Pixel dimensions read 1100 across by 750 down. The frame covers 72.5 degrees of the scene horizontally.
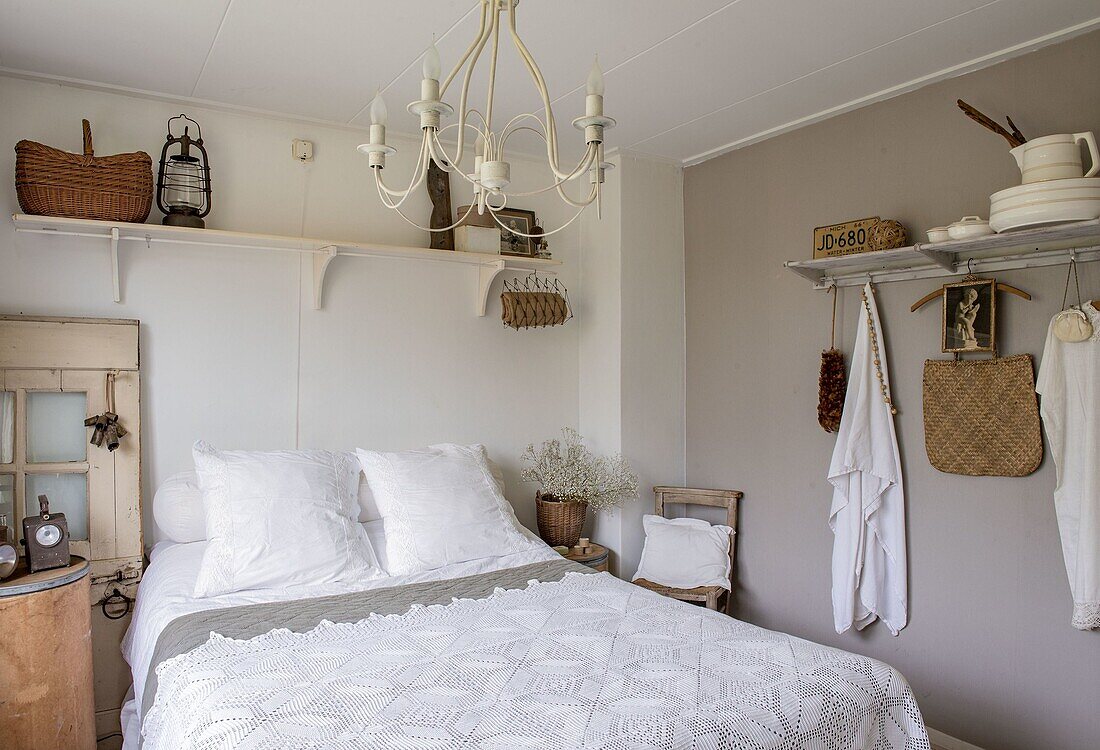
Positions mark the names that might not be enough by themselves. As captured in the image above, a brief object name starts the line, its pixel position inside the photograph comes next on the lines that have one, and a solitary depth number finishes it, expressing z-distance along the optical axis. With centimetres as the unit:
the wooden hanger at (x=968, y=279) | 248
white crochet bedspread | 150
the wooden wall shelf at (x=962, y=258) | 229
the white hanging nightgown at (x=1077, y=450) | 224
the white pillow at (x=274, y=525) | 238
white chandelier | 147
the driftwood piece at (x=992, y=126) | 237
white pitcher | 215
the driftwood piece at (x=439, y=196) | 329
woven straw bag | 245
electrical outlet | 310
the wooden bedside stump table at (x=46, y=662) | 208
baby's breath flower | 337
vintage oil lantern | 277
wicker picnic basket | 245
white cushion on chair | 329
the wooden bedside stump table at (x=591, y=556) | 332
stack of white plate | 212
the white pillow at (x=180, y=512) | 266
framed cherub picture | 254
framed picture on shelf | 353
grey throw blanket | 196
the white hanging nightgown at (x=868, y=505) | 281
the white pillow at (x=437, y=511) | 267
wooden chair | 319
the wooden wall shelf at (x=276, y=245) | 258
